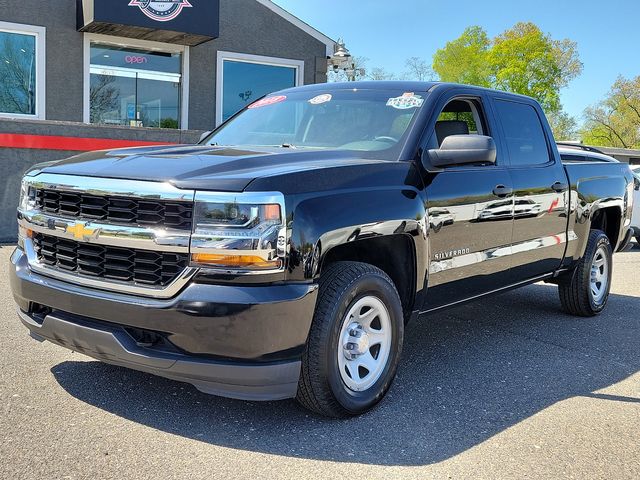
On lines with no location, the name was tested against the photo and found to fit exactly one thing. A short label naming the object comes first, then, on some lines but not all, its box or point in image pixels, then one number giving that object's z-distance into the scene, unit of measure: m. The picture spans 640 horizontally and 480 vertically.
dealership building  11.15
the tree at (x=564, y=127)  63.67
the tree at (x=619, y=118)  58.56
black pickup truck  3.04
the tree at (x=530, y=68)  49.06
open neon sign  14.46
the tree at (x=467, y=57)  54.81
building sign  12.66
